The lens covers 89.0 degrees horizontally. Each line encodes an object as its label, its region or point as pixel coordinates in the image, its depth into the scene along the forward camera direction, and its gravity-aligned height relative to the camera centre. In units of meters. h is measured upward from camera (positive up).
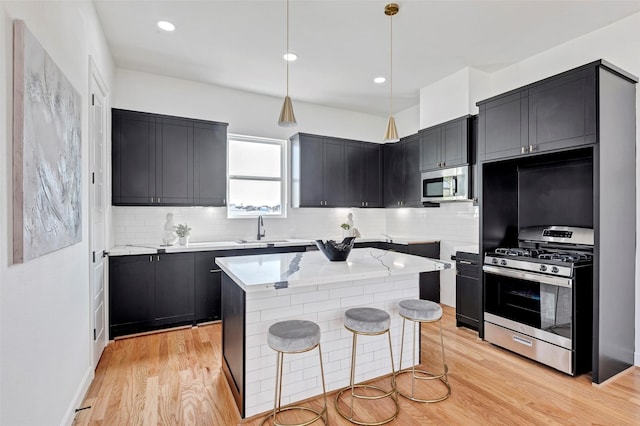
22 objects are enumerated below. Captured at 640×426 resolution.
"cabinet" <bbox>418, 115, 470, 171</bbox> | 4.03 +0.88
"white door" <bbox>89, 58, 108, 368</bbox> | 2.74 +0.07
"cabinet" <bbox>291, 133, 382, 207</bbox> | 5.00 +0.63
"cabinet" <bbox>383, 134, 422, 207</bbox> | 4.97 +0.62
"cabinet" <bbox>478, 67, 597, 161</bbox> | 2.62 +0.85
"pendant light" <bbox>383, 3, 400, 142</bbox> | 2.85 +0.84
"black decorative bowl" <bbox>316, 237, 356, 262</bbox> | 2.60 -0.31
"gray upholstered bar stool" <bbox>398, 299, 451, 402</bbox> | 2.36 -0.77
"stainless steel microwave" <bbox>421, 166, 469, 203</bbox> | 4.02 +0.35
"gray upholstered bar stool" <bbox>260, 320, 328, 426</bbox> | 1.90 -0.77
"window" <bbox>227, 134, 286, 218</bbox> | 4.84 +0.53
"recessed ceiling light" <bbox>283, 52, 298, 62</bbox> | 3.73 +1.80
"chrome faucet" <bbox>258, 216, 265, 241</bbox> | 4.80 -0.24
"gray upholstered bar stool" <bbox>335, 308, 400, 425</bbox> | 2.14 -0.79
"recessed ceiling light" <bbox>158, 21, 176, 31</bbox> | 3.13 +1.81
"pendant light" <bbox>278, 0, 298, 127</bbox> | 2.56 +0.76
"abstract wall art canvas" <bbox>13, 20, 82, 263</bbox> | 1.37 +0.29
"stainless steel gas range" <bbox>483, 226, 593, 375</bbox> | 2.70 -0.78
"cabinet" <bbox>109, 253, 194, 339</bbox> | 3.51 -0.91
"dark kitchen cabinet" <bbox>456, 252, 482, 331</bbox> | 3.62 -0.90
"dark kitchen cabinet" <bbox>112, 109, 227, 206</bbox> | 3.80 +0.63
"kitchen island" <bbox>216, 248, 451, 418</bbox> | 2.14 -0.73
